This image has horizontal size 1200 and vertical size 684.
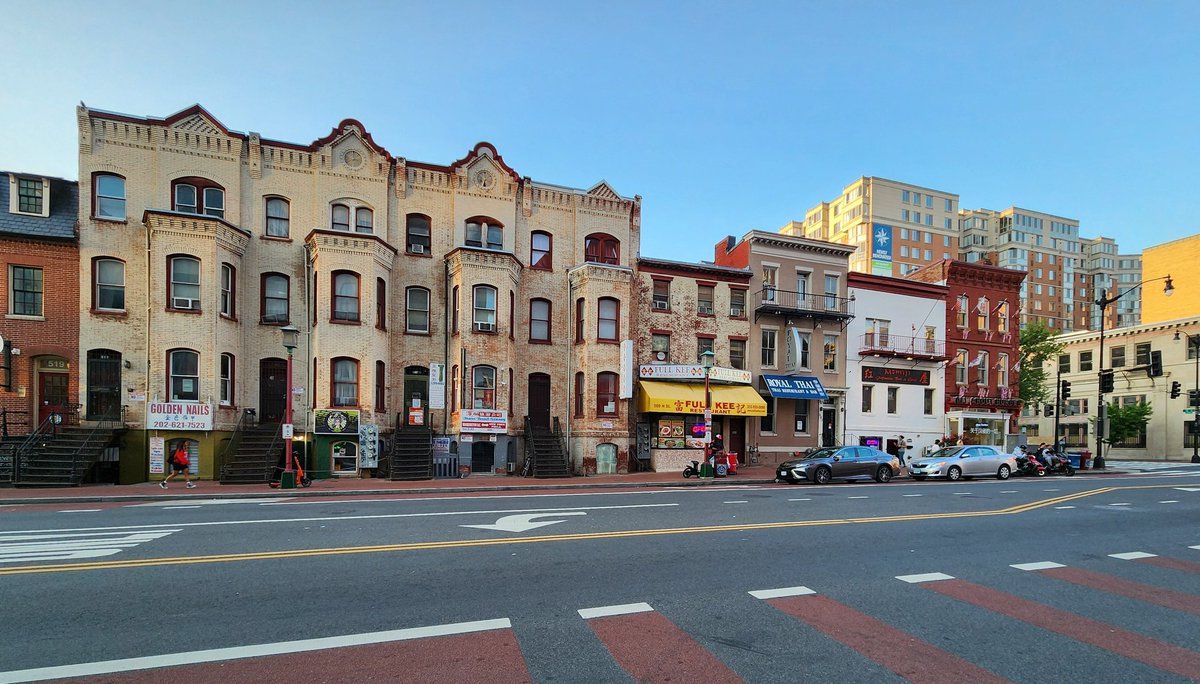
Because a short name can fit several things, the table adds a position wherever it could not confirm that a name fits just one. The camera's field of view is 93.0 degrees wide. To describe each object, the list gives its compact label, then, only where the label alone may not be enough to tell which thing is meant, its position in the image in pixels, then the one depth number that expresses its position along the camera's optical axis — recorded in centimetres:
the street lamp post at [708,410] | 2234
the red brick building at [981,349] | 3316
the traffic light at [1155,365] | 3043
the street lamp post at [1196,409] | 3645
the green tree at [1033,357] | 3947
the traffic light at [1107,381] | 3096
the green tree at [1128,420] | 4397
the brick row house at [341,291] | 1977
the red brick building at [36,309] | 1905
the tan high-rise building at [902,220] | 7819
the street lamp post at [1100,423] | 3056
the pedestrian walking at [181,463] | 1830
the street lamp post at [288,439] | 1667
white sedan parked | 2342
